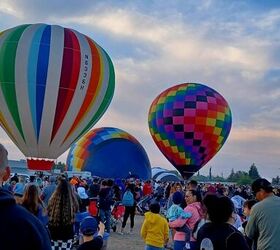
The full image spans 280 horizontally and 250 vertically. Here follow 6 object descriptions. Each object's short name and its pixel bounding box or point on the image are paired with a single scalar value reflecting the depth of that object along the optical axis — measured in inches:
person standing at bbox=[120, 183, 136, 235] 324.9
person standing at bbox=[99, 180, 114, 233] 267.0
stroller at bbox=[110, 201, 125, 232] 356.3
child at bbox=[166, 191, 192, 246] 163.4
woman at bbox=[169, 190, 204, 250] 162.0
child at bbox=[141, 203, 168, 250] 166.7
